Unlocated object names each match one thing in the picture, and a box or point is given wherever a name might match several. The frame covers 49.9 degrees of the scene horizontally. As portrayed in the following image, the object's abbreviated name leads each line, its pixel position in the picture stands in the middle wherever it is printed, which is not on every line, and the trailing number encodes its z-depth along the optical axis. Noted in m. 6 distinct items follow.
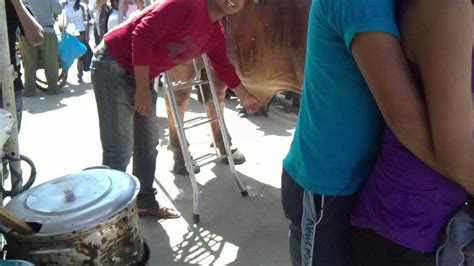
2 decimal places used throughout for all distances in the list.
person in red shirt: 2.85
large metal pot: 1.96
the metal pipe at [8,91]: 2.16
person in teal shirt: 1.03
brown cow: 2.98
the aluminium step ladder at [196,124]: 3.51
